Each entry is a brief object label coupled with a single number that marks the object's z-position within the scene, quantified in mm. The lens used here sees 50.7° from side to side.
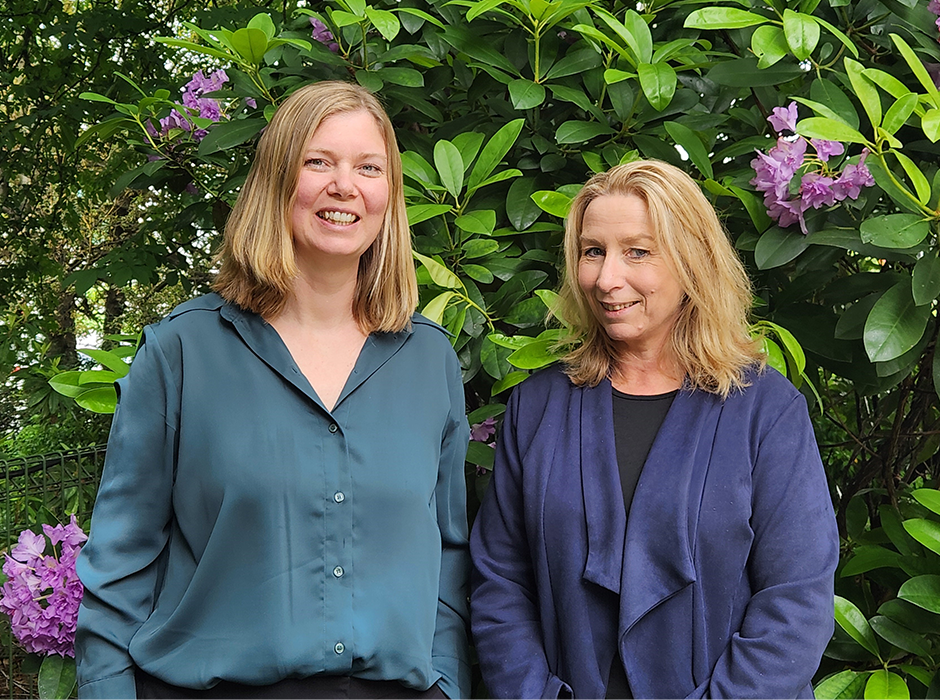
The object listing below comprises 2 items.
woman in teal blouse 1487
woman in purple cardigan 1523
